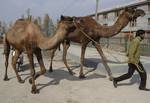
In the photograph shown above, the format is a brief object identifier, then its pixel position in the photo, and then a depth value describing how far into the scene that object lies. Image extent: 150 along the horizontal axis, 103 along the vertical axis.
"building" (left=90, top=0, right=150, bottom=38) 24.91
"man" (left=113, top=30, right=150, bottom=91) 4.12
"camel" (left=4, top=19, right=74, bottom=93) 3.88
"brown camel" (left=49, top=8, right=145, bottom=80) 4.52
